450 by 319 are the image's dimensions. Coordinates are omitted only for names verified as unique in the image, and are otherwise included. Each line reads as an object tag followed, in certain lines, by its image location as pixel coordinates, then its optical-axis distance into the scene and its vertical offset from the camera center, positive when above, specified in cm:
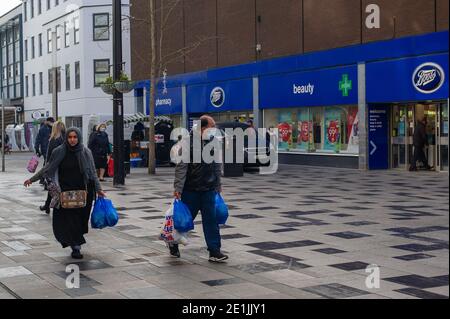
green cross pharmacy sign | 2291 +174
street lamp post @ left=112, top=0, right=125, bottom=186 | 1791 +43
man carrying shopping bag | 756 -61
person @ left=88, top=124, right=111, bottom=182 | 1859 -30
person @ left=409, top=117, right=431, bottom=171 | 2070 -29
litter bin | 2193 -75
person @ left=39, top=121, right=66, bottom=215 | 1034 -2
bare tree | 2216 +93
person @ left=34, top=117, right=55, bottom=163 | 1657 -3
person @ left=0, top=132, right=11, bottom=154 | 4416 -53
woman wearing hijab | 803 -50
